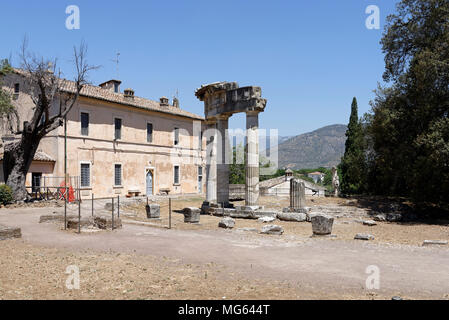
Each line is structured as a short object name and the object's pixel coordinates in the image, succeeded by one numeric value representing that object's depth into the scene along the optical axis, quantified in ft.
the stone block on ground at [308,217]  56.40
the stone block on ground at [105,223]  44.06
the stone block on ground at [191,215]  52.44
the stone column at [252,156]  60.29
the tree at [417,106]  58.75
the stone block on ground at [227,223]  48.47
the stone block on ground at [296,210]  59.52
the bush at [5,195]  67.37
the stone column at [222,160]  66.33
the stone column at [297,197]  59.77
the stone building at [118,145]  86.69
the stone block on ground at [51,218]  48.49
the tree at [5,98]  75.66
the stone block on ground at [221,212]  61.20
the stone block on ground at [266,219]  55.01
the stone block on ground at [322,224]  42.50
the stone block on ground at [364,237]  39.78
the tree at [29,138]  69.56
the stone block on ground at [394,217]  61.00
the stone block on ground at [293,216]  56.08
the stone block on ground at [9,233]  35.45
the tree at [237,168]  192.99
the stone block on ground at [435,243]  36.56
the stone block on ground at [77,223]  42.65
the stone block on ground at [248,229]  45.83
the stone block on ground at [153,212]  57.72
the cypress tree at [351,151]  123.44
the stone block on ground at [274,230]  42.86
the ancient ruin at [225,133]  60.29
